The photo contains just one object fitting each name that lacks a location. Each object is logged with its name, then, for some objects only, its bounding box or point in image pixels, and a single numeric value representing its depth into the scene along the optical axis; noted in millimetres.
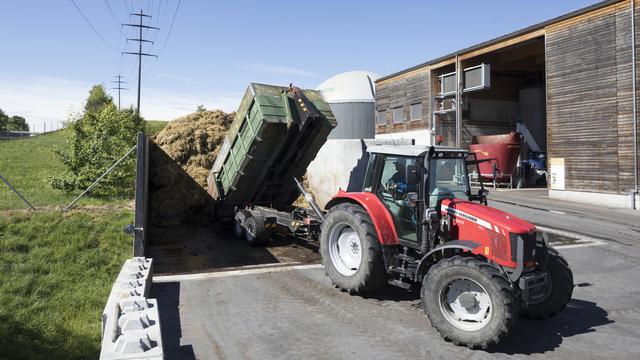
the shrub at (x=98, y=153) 12641
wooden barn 16531
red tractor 4785
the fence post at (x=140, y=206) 7938
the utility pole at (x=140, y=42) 43491
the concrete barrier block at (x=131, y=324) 3652
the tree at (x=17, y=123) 83388
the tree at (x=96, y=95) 57438
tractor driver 6090
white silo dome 39062
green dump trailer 9078
